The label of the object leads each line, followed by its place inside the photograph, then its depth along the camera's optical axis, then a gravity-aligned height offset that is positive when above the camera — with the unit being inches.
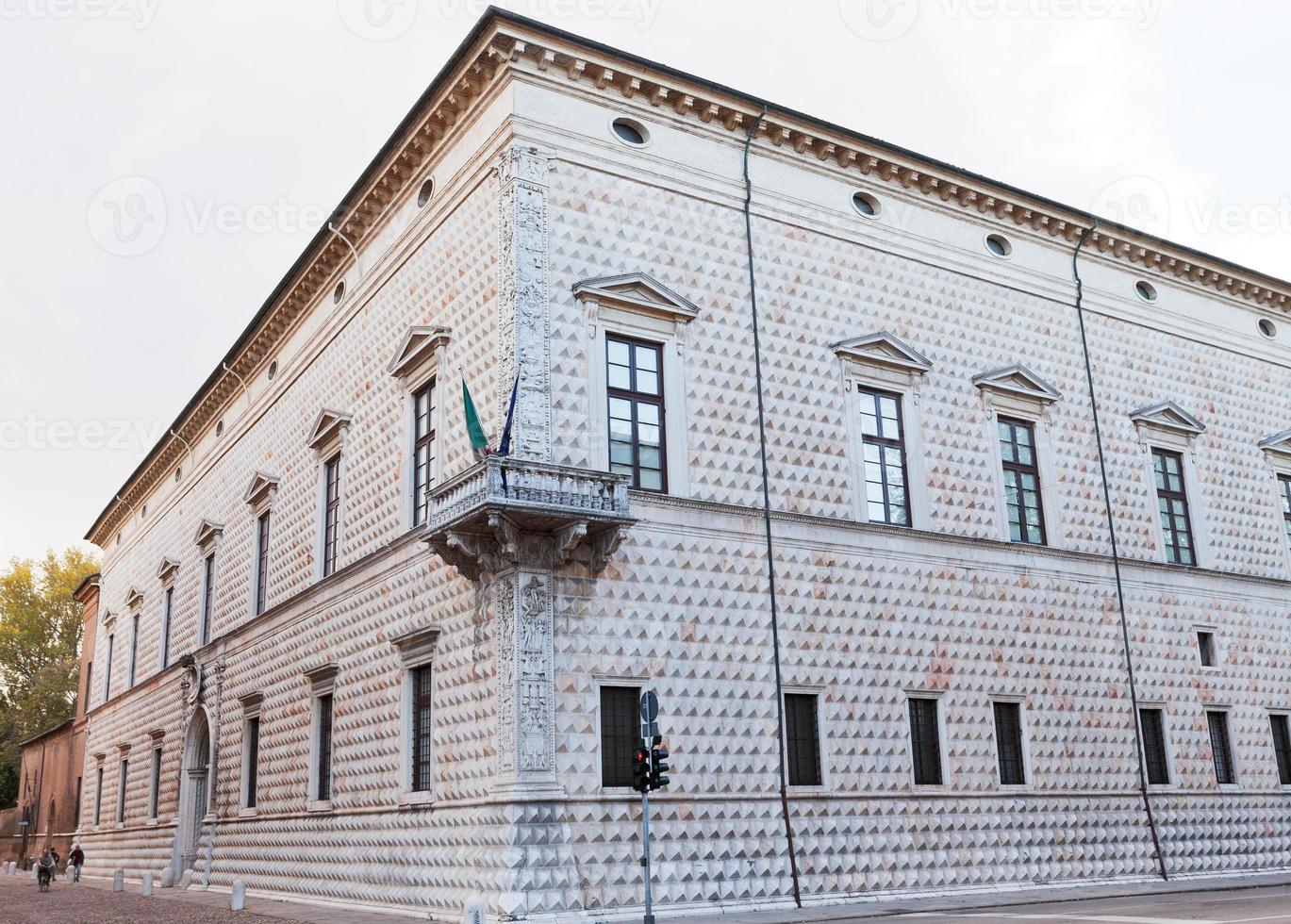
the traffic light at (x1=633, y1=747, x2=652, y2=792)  542.3 -0.5
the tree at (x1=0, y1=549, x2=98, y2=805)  2449.6 +290.1
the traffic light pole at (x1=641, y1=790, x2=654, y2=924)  533.0 -30.4
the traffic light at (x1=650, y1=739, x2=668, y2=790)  542.9 +0.5
